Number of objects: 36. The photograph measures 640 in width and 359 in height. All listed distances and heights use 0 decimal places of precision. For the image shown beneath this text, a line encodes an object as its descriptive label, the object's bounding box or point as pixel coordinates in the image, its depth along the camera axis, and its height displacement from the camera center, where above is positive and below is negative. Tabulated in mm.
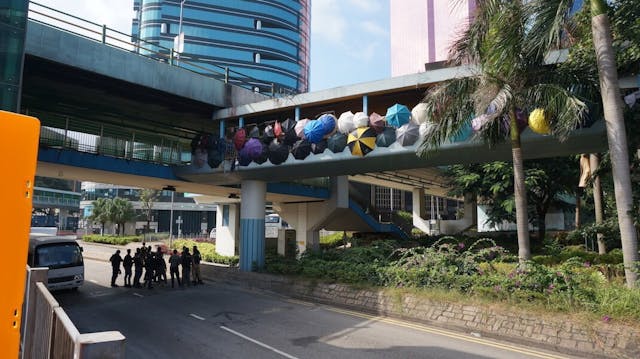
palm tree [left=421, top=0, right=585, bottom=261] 12000 +4098
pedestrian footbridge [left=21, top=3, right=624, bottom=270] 15281 +5155
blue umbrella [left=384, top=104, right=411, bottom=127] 14820 +3905
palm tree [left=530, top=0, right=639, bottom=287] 10867 +3462
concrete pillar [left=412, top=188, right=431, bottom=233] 44781 +2392
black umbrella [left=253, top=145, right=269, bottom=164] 18312 +3119
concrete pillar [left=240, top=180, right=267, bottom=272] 20906 +209
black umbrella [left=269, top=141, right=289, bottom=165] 17828 +3195
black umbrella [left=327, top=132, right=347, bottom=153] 16250 +3294
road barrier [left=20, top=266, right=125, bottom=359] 3025 -884
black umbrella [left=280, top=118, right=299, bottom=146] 17578 +3974
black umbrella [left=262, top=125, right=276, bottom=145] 18391 +4008
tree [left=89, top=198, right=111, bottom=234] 64812 +2919
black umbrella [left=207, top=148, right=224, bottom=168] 19859 +3316
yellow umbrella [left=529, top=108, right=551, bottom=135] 11945 +3030
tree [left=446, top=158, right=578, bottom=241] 21922 +2566
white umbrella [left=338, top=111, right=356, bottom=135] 15961 +3918
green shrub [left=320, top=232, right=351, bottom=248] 39619 -765
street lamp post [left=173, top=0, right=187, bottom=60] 23078 +9955
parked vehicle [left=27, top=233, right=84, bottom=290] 17609 -1184
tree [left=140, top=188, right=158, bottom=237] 73219 +5289
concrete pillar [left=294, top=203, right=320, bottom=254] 31766 +126
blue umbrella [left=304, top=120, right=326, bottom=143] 16562 +3754
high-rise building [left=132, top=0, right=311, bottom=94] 87562 +40857
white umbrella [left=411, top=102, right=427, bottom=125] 14378 +3872
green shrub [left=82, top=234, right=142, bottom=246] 49375 -959
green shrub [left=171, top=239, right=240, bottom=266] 30219 -1764
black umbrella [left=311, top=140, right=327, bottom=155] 16828 +3242
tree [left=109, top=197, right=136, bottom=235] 65350 +2830
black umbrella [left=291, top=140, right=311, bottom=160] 17172 +3206
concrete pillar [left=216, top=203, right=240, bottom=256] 33844 +108
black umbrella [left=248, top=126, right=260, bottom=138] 18966 +4248
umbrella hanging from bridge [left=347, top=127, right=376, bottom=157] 15516 +3217
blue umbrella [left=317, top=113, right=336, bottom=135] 16484 +4038
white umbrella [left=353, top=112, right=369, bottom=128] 15682 +3952
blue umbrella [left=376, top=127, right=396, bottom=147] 15180 +3268
